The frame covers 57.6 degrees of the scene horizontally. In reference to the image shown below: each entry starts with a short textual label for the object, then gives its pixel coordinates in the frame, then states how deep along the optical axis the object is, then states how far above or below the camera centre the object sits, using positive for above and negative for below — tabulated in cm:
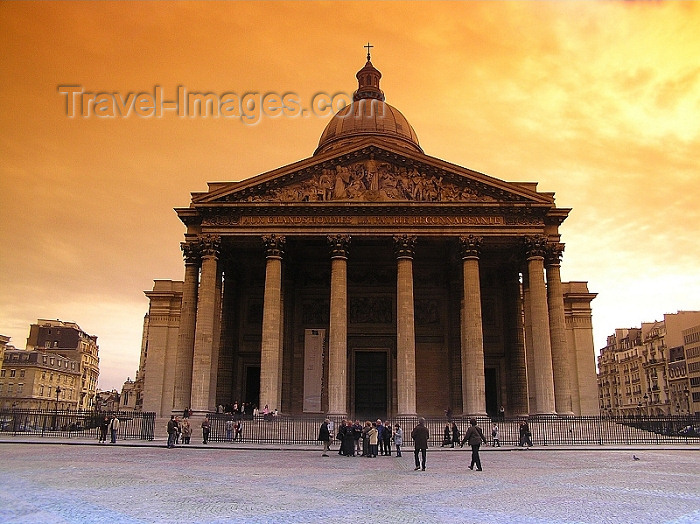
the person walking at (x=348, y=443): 2188 -100
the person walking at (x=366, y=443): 2142 -97
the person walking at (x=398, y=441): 2174 -92
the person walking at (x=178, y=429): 2459 -67
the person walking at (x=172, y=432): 2400 -73
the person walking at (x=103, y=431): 2700 -79
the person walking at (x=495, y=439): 2603 -99
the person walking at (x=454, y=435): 2511 -82
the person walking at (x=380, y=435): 2236 -73
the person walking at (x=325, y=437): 2150 -78
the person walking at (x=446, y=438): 2561 -95
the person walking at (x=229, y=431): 2760 -78
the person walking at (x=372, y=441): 2134 -90
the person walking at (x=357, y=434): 2230 -70
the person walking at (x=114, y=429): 2641 -70
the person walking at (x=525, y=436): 2577 -86
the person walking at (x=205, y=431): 2675 -75
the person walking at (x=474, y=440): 1573 -62
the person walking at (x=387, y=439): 2228 -87
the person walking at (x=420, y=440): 1616 -65
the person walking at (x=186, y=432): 2625 -78
